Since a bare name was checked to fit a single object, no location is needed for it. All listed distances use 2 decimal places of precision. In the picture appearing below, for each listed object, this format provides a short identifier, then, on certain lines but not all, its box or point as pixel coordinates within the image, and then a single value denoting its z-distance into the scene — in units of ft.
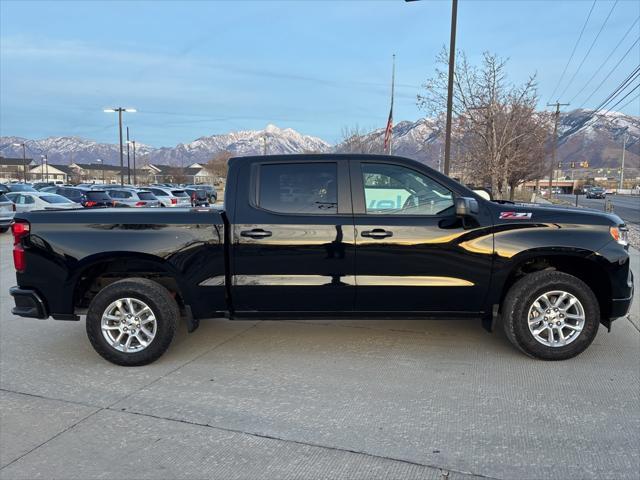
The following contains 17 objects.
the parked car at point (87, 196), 75.10
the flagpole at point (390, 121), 61.14
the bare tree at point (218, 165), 262.06
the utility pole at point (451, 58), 45.60
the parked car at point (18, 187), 105.73
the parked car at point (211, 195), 138.39
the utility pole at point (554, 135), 127.81
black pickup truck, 14.84
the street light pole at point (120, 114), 124.98
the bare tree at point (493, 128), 55.26
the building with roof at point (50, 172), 377.91
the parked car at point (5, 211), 54.24
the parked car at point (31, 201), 59.54
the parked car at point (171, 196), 92.48
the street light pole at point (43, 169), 367.33
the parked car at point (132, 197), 75.87
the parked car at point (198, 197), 111.96
